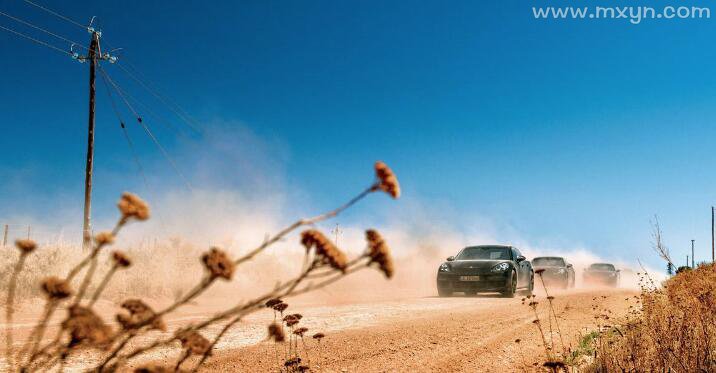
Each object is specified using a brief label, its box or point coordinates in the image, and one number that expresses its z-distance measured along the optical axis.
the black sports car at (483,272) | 16.89
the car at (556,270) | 23.98
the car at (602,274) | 29.67
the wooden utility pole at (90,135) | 22.20
